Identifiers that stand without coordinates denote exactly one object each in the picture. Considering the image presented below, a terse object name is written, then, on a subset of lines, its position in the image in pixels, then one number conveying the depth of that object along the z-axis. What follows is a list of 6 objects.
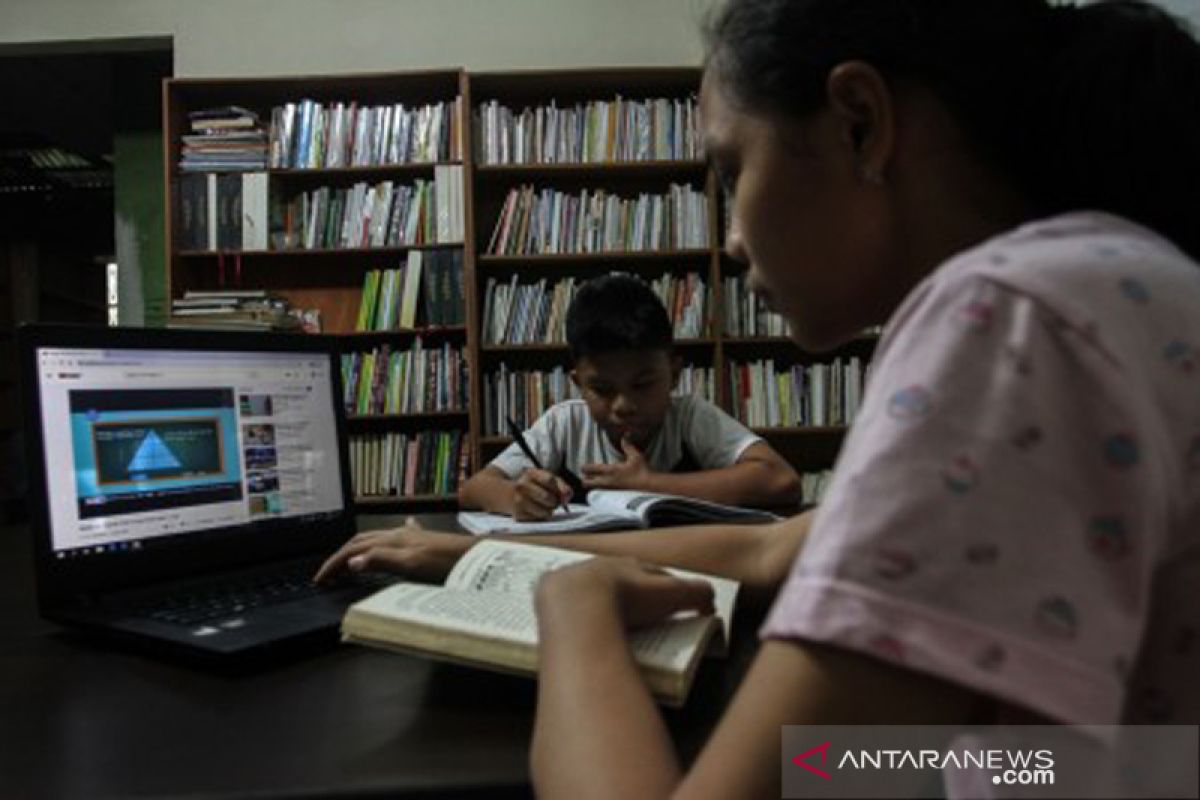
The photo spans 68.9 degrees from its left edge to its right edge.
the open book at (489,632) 0.56
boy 1.69
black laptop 0.80
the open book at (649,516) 1.11
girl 0.31
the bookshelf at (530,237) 2.98
